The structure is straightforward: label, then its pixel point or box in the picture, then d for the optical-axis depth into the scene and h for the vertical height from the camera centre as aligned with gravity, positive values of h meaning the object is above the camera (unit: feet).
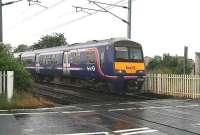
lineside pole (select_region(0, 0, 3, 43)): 71.51 +6.30
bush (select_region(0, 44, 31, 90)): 62.13 -0.69
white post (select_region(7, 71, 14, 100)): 56.54 -2.25
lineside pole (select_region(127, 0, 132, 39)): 91.10 +9.68
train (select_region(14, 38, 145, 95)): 79.41 +0.34
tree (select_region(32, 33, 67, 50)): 234.72 +13.49
